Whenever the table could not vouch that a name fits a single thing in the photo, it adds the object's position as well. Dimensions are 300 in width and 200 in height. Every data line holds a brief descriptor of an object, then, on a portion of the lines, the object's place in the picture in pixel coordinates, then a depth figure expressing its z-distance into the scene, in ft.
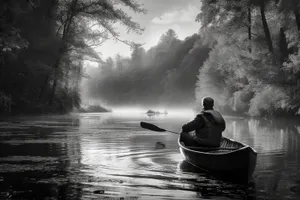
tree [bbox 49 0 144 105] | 101.50
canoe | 22.21
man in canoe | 27.48
